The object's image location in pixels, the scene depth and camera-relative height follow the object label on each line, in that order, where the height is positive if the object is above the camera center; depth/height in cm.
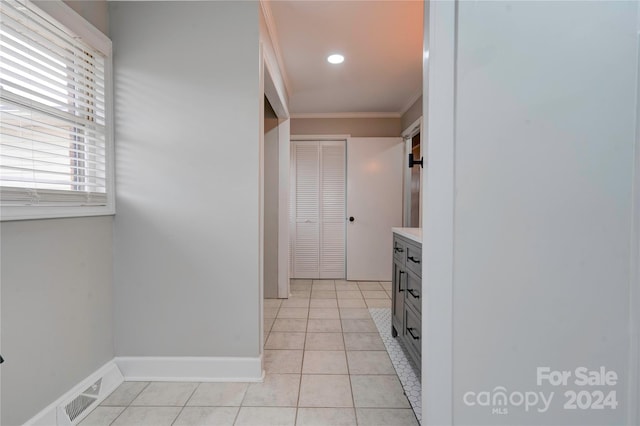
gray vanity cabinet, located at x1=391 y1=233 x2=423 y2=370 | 182 -62
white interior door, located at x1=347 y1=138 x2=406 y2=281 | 437 +5
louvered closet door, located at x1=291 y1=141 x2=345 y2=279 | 451 -6
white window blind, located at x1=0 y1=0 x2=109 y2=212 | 127 +44
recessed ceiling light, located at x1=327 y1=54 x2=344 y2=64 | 278 +138
